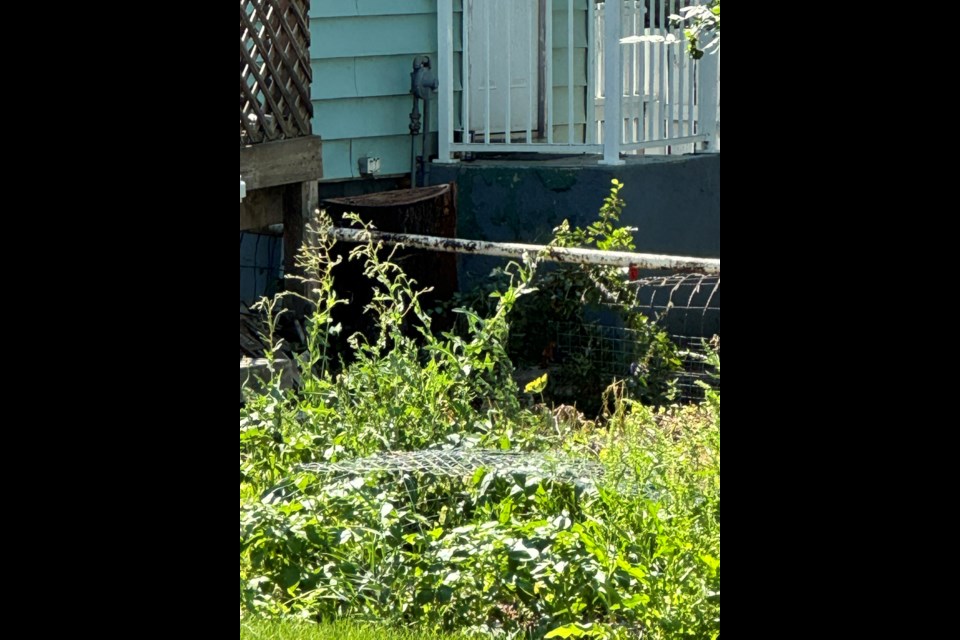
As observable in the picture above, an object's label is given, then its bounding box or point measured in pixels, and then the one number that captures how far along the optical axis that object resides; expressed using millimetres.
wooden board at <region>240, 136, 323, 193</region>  14727
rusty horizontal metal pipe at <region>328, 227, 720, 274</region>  12578
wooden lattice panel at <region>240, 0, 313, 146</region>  15008
